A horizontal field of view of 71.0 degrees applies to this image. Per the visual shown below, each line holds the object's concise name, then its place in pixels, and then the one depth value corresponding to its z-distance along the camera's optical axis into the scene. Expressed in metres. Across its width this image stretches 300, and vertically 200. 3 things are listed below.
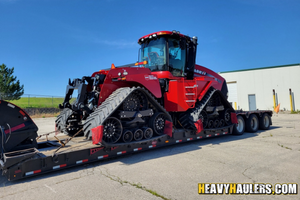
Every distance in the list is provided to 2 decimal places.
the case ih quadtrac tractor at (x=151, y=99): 5.23
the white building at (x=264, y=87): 23.42
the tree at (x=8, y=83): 28.15
